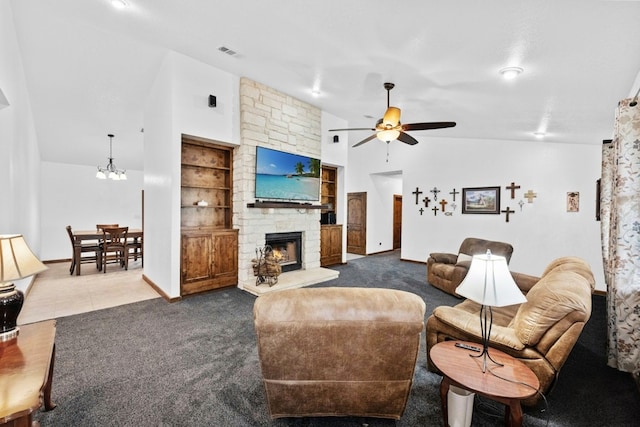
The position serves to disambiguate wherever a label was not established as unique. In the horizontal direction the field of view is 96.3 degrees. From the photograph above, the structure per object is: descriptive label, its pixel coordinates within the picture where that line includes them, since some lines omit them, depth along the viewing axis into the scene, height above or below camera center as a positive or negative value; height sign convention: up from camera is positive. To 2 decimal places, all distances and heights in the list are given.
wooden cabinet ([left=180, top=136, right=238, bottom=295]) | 4.34 -0.20
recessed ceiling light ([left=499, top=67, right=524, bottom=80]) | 2.65 +1.31
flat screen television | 4.90 +0.59
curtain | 2.26 -0.21
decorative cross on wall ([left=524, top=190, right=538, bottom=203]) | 5.71 +0.31
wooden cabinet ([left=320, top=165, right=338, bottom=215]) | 7.04 +0.52
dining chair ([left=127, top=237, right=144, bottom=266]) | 6.58 -0.97
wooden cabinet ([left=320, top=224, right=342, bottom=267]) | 6.53 -0.84
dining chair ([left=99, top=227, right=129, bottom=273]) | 5.79 -0.80
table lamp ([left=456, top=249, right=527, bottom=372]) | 1.65 -0.45
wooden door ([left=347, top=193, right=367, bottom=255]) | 8.65 -0.44
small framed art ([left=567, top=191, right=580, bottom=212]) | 5.24 +0.18
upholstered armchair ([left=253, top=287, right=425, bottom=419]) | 1.50 -0.73
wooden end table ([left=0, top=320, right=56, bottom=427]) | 1.12 -0.79
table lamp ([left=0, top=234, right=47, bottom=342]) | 1.67 -0.41
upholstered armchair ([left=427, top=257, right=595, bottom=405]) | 1.68 -0.75
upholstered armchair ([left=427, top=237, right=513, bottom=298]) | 4.44 -0.89
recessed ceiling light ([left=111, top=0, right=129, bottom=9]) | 2.79 +2.00
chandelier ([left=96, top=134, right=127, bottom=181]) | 6.65 +0.80
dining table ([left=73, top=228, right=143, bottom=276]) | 5.59 -0.64
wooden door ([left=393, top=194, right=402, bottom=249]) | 9.77 -0.37
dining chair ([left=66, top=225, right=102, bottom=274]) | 5.68 -0.96
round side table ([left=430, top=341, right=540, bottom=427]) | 1.43 -0.90
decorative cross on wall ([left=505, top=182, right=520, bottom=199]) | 5.92 +0.46
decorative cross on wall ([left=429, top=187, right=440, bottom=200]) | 7.13 +0.45
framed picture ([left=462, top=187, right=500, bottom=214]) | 6.20 +0.23
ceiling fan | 3.70 +1.11
